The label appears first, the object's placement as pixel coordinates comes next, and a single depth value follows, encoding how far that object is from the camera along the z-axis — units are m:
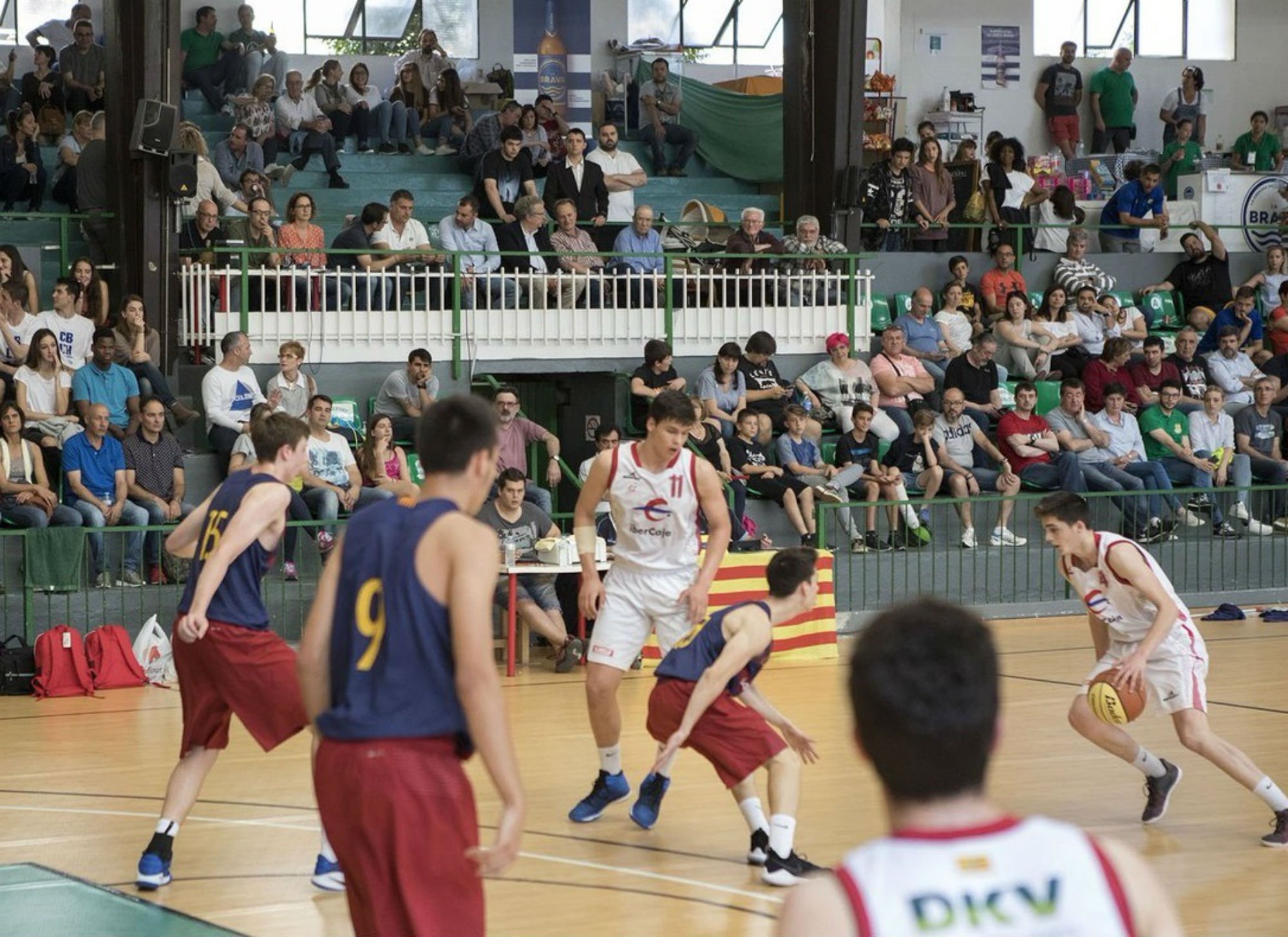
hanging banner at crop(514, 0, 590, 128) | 23.69
